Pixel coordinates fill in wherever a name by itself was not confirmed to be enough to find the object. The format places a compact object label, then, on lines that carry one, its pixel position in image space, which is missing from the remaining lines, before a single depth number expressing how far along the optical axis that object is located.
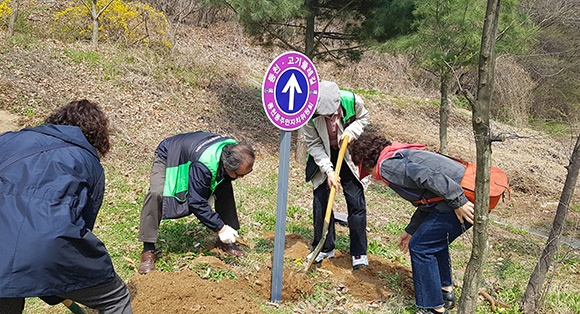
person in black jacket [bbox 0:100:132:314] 2.05
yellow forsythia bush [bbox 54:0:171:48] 12.30
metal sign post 3.58
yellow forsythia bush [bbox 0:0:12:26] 11.37
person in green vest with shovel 4.30
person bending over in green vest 3.74
